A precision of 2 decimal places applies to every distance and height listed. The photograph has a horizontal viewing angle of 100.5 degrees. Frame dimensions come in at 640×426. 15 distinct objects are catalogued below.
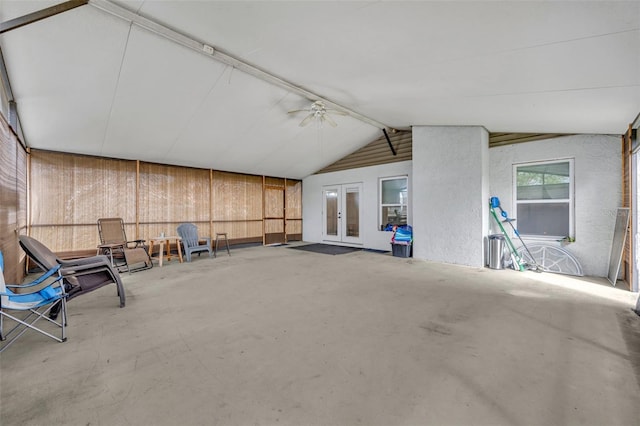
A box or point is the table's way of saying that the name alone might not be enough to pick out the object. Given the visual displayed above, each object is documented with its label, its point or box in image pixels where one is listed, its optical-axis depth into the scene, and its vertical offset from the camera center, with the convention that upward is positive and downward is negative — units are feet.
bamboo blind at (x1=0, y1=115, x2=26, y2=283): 11.15 +0.64
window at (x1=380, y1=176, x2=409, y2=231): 24.36 +0.88
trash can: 17.39 -2.76
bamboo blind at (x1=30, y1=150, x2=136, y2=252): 18.98 +1.34
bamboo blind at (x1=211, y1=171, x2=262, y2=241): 27.81 +0.75
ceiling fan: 17.07 +6.68
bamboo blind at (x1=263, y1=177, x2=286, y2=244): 31.67 +0.21
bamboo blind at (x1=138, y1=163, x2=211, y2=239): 23.35 +1.31
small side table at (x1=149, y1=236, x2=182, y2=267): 19.08 -2.40
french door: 28.22 -0.21
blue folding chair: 7.36 -2.64
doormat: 25.54 -3.82
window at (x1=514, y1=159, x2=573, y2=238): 16.47 +0.71
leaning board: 13.43 -1.75
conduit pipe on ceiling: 9.34 +7.14
